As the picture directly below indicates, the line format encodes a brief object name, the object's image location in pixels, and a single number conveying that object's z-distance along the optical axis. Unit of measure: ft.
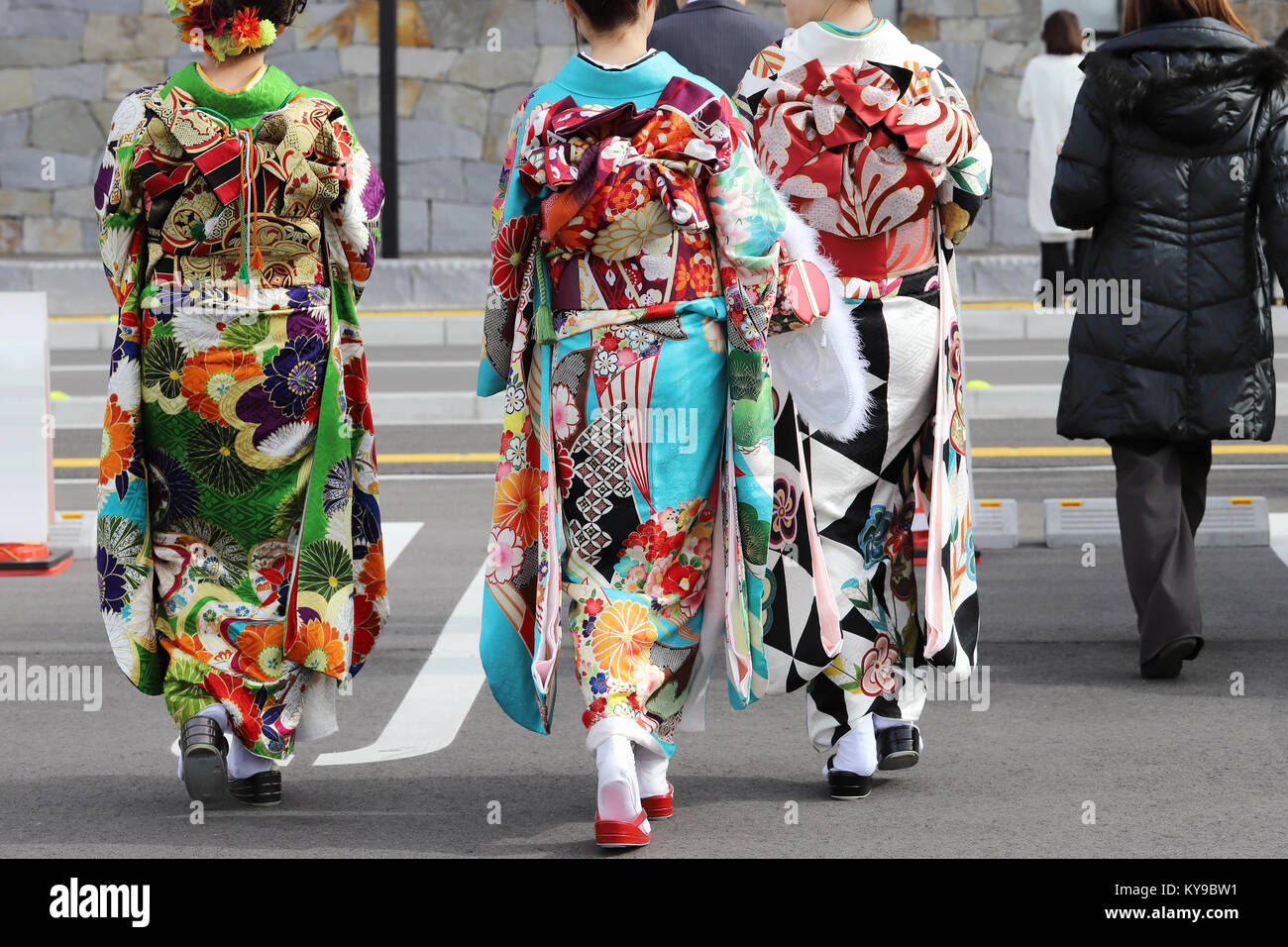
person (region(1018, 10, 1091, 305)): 43.98
